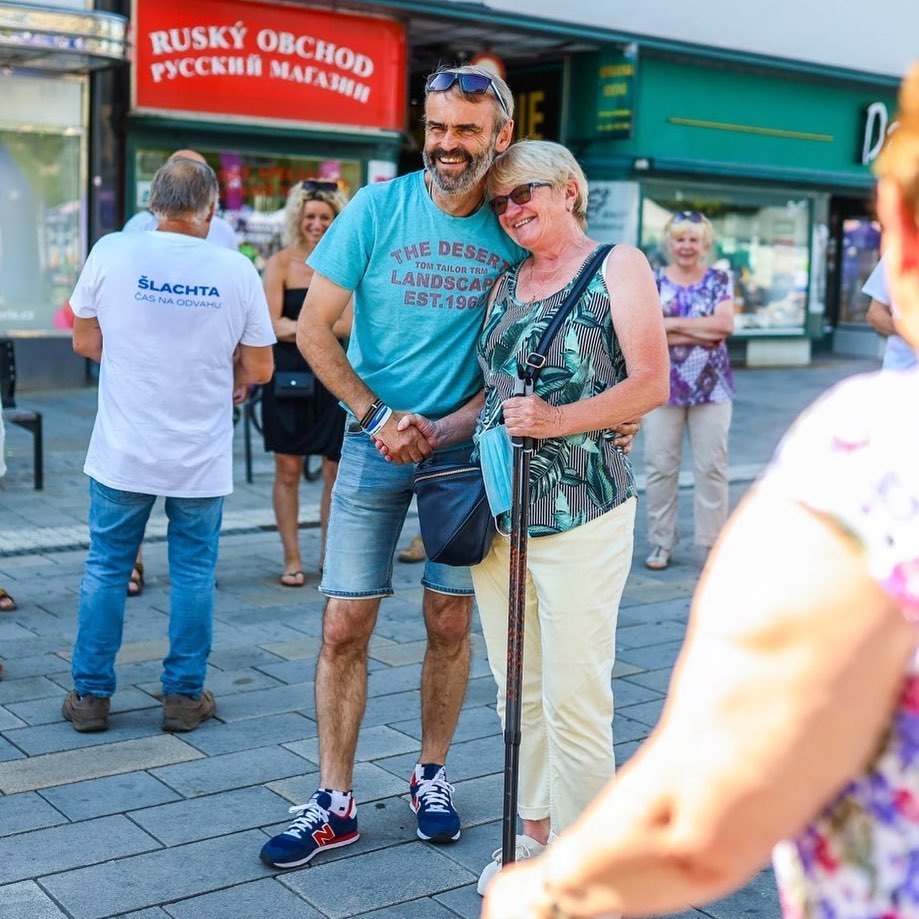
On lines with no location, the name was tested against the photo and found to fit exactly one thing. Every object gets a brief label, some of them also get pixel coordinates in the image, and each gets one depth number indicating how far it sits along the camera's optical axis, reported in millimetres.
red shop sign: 13688
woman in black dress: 6613
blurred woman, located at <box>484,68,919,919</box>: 1188
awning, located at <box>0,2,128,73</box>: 11867
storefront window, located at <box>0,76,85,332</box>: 13383
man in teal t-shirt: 3598
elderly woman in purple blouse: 7314
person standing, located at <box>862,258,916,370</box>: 5734
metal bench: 8820
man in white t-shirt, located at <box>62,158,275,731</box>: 4539
